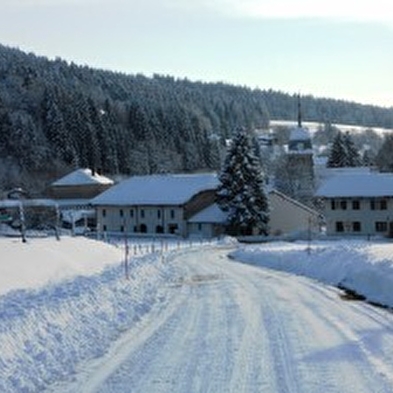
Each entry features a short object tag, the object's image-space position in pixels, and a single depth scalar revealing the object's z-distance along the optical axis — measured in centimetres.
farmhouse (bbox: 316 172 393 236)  8156
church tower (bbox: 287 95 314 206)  11925
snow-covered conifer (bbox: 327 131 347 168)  13312
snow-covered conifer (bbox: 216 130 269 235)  8175
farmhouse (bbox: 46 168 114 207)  11744
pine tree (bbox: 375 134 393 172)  13725
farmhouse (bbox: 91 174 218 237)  9219
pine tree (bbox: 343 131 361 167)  13312
